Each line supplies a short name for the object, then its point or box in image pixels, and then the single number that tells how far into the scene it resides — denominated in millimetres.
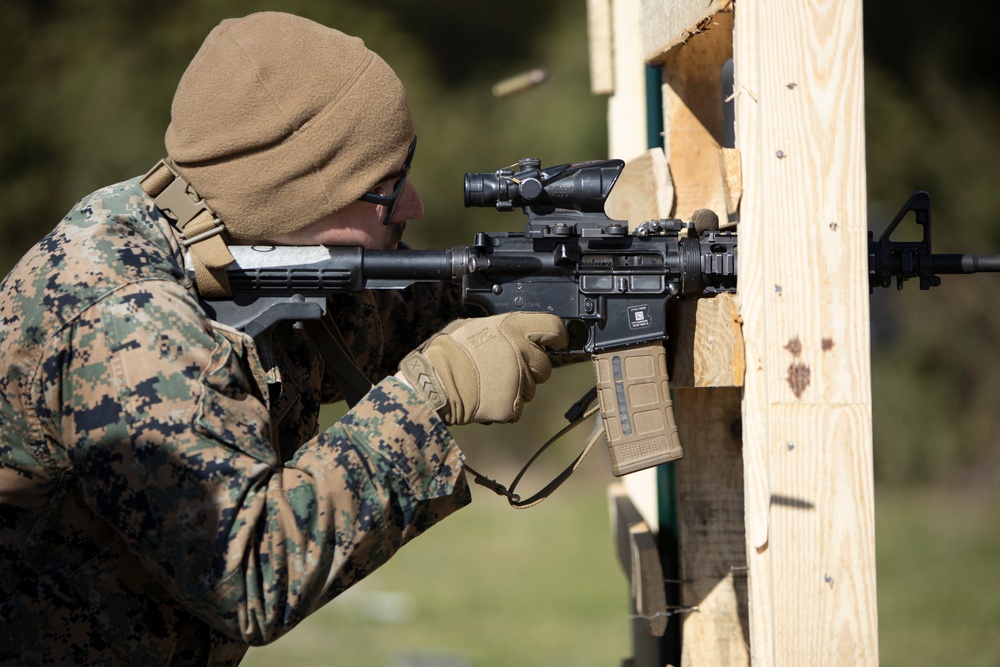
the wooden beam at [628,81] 6809
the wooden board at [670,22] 4453
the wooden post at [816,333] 3846
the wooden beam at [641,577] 5355
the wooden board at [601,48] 7223
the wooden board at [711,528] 5398
